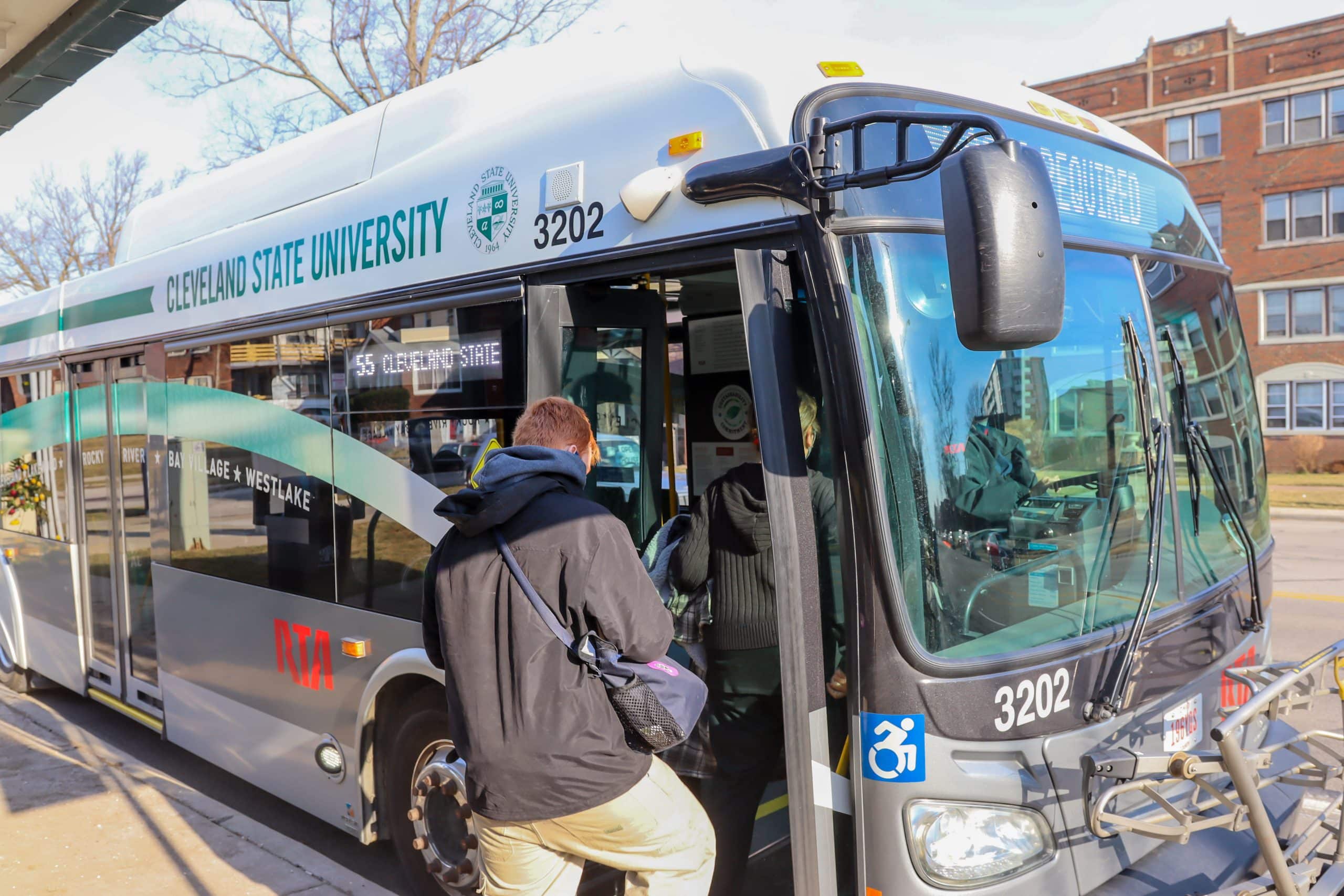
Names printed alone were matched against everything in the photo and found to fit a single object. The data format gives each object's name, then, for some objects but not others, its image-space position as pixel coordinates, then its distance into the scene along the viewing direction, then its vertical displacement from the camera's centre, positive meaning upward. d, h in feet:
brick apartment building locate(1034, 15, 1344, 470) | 98.02 +19.11
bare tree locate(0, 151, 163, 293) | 118.21 +20.35
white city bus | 8.73 -0.29
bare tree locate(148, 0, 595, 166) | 67.26 +23.65
